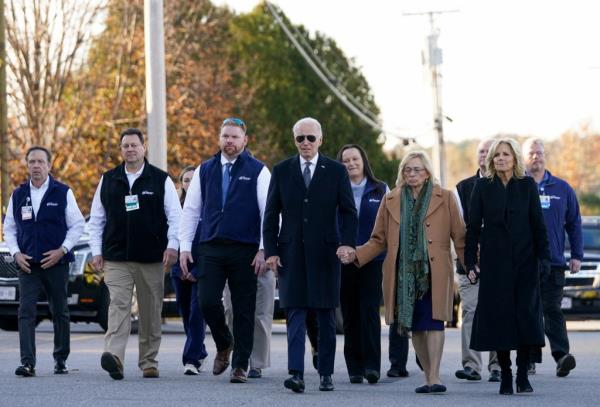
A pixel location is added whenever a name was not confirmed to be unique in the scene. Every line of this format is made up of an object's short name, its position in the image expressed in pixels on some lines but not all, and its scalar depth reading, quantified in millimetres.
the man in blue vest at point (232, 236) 13016
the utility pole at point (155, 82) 25094
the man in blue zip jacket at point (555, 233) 14484
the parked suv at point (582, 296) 23469
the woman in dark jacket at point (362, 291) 13586
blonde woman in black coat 12219
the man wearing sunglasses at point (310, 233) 12375
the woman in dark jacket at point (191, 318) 14117
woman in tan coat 12398
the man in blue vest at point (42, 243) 13961
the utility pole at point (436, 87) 43625
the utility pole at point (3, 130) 28000
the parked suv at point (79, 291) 20938
